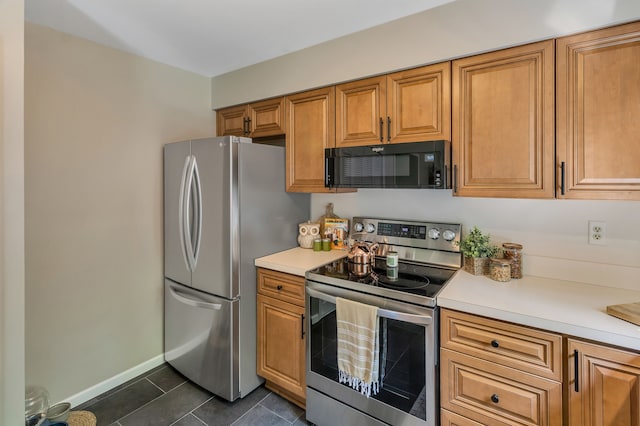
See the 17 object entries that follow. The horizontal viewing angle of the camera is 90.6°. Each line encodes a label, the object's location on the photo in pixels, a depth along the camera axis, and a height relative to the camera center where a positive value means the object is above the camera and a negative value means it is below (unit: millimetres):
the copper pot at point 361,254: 1937 -262
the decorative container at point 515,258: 1727 -258
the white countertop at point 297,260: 1936 -318
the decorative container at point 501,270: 1669 -313
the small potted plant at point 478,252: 1799 -232
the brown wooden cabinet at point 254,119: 2375 +745
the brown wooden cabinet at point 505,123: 1479 +436
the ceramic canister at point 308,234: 2404 -171
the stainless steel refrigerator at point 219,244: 1991 -215
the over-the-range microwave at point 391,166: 1671 +263
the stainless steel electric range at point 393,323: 1480 -563
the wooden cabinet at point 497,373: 1251 -685
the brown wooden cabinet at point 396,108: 1724 +613
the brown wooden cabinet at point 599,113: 1314 +422
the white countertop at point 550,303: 1157 -400
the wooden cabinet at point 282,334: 1931 -780
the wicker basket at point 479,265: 1796 -309
